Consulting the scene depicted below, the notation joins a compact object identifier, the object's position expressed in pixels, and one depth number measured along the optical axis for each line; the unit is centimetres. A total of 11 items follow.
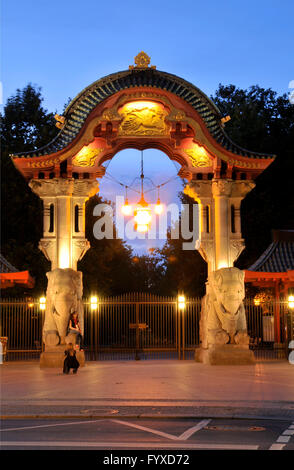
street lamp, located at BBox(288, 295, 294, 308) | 2831
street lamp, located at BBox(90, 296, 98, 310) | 2766
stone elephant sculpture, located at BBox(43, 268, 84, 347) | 2495
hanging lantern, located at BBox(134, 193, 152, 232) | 2530
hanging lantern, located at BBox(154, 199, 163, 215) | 2625
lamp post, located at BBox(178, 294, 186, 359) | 2819
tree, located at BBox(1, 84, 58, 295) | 3875
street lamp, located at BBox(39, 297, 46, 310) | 2817
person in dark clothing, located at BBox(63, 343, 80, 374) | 2261
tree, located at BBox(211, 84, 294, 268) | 4272
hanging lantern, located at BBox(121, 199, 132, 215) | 2613
